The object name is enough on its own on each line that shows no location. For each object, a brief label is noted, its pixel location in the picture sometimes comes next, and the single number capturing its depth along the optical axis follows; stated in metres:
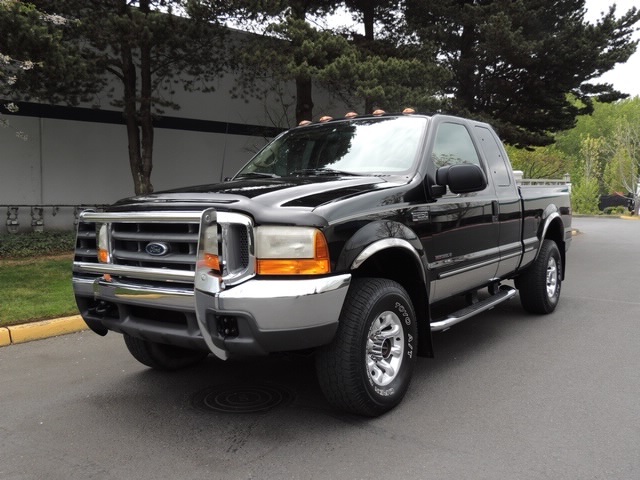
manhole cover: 3.77
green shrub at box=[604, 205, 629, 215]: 38.63
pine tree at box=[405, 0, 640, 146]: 14.02
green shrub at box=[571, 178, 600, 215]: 36.97
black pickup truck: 3.06
